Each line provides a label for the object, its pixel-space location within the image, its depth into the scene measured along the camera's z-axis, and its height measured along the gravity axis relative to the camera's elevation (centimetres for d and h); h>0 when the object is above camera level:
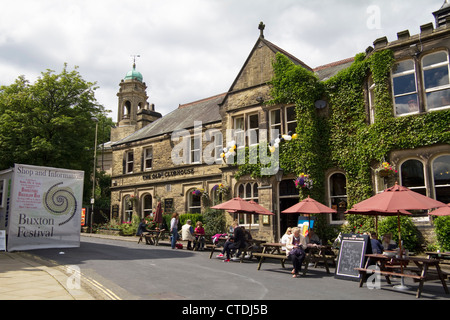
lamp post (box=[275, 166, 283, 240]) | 1816 +176
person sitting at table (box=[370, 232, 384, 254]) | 1019 -85
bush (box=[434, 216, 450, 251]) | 1241 -55
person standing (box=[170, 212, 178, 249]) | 1780 -59
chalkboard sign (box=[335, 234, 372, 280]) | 971 -106
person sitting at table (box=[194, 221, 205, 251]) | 1712 -93
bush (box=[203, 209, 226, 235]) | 2073 -31
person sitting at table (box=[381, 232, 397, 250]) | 1094 -82
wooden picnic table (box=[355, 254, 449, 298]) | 787 -126
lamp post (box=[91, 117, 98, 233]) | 2734 +587
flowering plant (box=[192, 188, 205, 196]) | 2303 +152
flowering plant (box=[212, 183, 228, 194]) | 2050 +154
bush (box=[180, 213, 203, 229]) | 2255 -2
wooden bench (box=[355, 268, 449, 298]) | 771 -133
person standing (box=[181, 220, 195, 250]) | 1731 -76
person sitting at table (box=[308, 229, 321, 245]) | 1409 -86
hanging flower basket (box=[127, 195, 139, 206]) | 2809 +131
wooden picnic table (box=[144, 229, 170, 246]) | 1946 -104
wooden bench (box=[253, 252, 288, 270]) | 1095 -119
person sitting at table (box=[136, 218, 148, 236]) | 2084 -61
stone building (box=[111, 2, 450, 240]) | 1412 +441
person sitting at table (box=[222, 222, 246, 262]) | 1370 -98
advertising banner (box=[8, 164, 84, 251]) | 1412 +39
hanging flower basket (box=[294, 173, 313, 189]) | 1678 +156
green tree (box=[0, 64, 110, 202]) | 2409 +655
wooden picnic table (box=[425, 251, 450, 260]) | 1043 -121
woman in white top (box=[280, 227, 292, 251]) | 1278 -74
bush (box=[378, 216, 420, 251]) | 1340 -55
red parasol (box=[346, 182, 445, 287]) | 866 +32
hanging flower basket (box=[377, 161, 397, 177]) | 1427 +173
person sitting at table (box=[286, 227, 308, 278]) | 1031 -94
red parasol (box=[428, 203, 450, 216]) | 1053 +8
